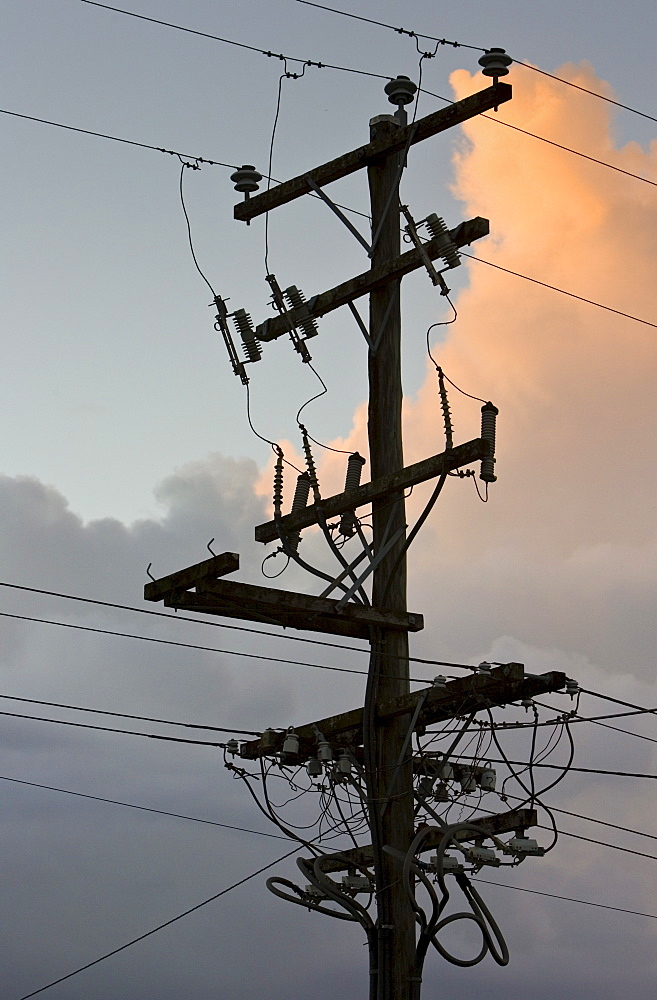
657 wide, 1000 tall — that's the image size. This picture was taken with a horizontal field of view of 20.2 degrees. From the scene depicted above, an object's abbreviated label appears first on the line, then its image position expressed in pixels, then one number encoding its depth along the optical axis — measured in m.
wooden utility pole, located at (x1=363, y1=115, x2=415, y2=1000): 14.86
